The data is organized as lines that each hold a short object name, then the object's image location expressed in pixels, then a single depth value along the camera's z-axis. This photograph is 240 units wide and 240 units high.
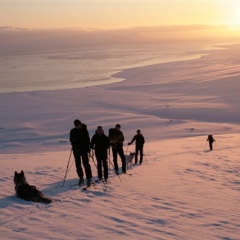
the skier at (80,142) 8.88
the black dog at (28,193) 7.56
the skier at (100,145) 9.22
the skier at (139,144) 13.13
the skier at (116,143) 10.60
